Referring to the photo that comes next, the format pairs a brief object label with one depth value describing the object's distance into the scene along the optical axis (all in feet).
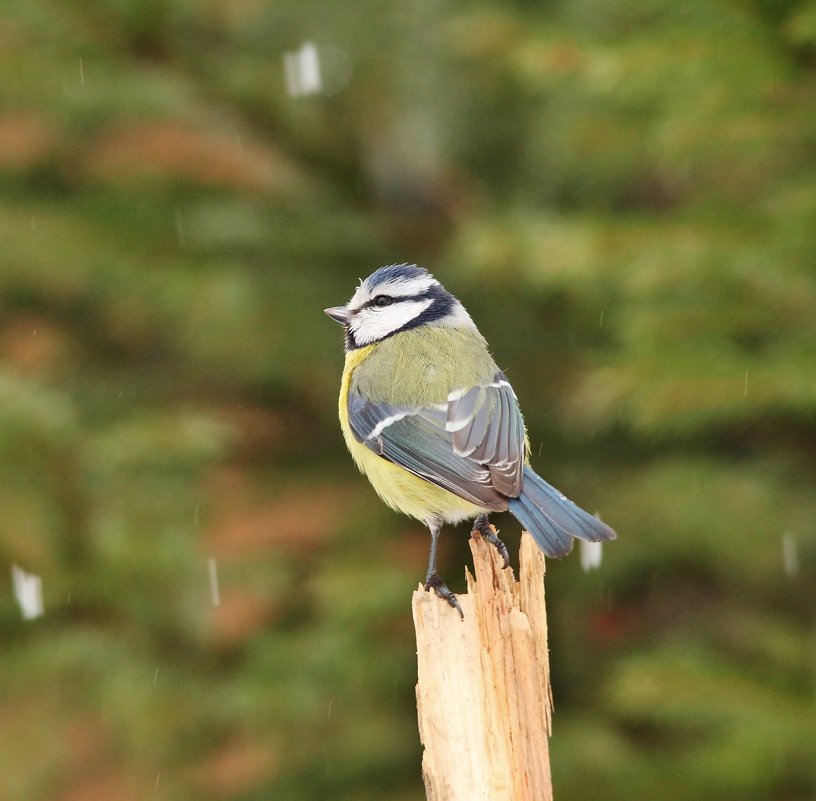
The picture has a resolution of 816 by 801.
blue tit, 12.80
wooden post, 12.69
